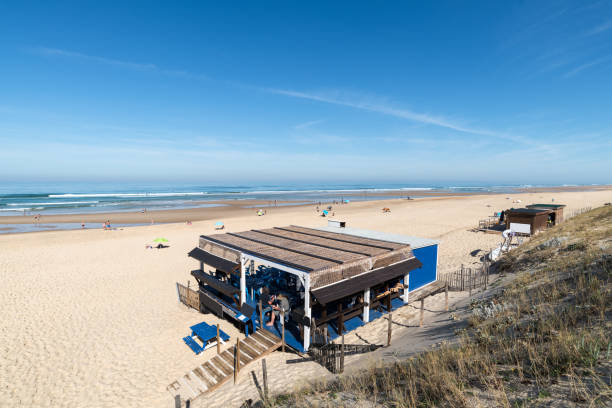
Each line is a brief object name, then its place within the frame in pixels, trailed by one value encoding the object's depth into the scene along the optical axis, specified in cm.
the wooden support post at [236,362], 893
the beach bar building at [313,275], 985
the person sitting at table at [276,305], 1091
